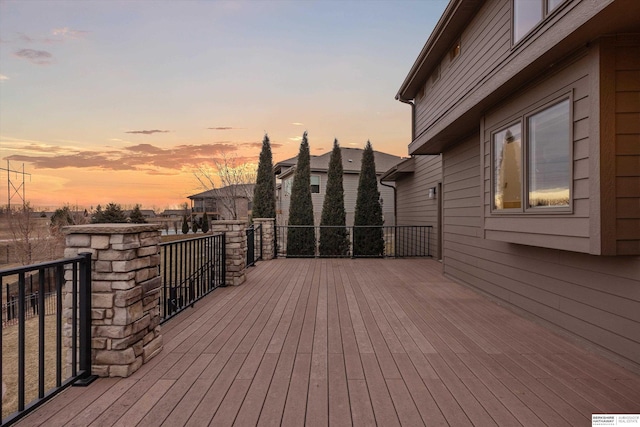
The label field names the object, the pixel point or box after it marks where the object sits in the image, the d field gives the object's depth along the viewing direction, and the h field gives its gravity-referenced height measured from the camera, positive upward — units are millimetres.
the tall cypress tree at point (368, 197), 11422 +691
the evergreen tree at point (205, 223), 26816 -535
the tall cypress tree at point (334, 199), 12102 +660
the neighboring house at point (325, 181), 18766 +2135
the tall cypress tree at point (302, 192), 13070 +994
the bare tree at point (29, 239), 12609 -884
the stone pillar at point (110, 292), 2291 -537
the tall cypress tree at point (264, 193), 15461 +1133
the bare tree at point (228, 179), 21859 +2560
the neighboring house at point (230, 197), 21750 +1357
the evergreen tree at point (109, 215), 15594 +79
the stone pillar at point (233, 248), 5469 -527
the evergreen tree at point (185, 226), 25089 -765
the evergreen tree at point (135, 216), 19795 +36
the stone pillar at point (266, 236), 8849 -531
